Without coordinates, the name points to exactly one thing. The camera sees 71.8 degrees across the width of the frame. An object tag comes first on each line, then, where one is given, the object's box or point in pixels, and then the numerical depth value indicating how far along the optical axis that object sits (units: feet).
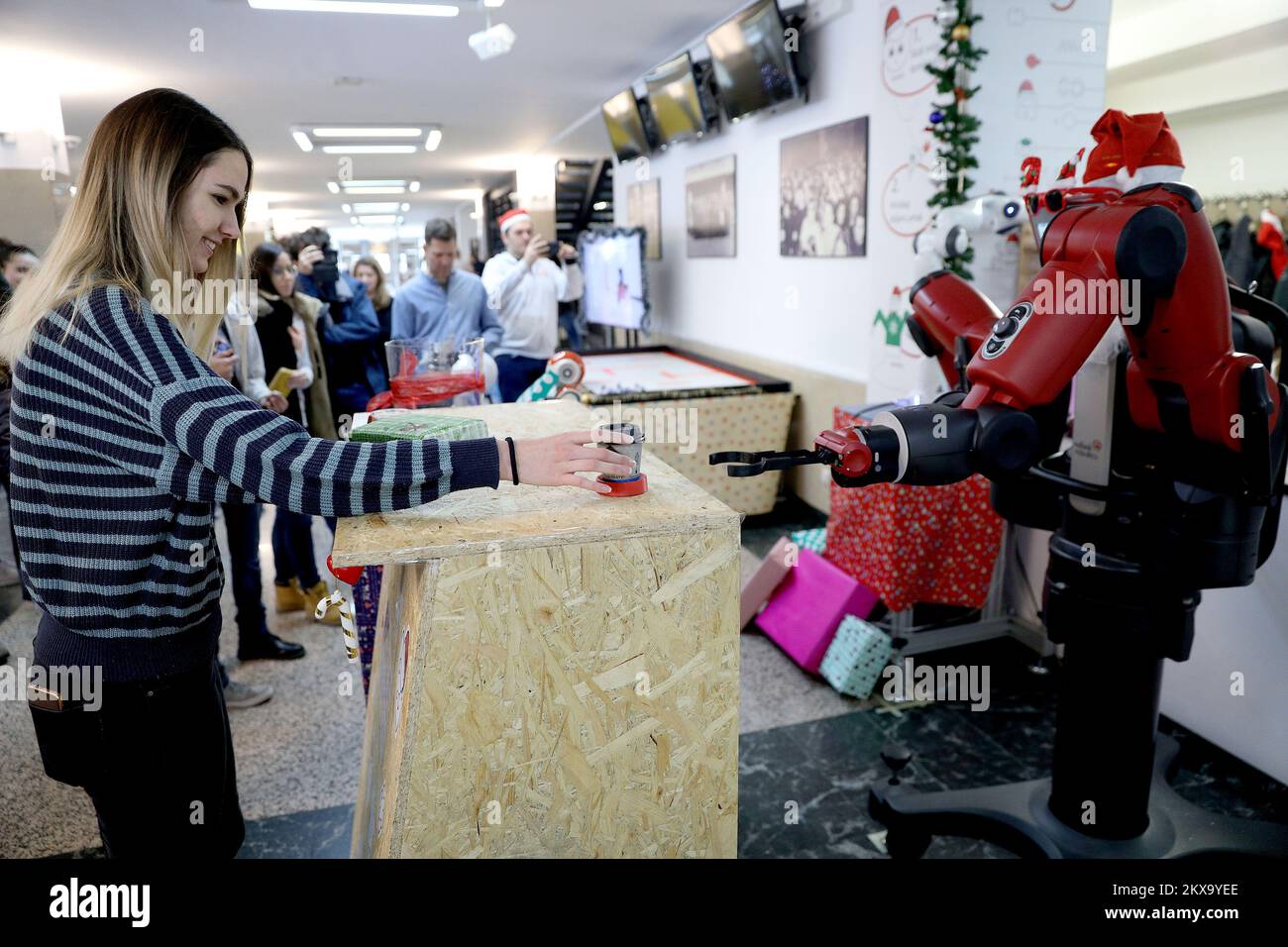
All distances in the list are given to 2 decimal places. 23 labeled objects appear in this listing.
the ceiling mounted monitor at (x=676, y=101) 19.65
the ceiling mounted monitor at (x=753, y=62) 15.31
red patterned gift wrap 10.12
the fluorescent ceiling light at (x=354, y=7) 16.10
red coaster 4.35
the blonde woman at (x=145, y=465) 3.64
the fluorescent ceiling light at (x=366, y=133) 30.01
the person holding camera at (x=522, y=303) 17.56
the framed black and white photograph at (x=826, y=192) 14.11
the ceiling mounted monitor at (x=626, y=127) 23.54
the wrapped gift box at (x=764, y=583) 11.24
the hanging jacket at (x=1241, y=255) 17.72
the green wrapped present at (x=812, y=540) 12.20
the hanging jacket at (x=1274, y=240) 17.25
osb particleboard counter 3.93
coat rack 18.31
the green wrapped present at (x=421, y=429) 4.66
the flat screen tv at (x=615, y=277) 23.78
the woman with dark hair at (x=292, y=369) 11.65
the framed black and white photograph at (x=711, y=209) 19.57
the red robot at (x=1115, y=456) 4.91
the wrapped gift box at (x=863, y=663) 9.77
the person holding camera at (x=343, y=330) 14.51
